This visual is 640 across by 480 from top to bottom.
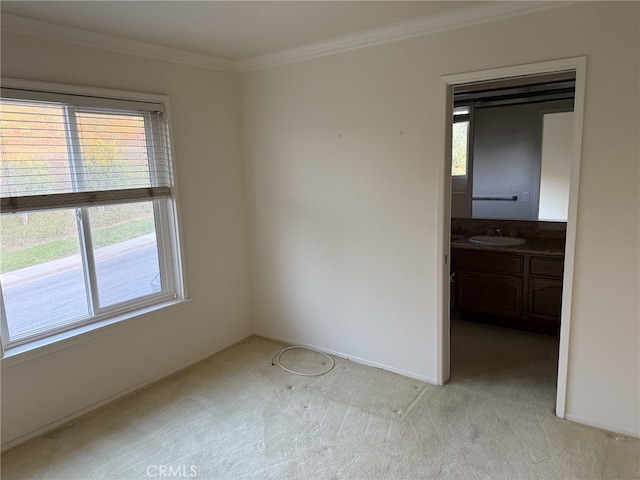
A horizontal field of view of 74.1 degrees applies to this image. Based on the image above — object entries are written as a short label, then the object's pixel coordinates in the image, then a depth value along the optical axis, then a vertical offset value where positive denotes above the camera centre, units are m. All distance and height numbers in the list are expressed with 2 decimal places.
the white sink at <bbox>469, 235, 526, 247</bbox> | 3.96 -0.65
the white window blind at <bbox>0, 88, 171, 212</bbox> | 2.43 +0.23
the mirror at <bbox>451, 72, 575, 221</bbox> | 3.85 +0.23
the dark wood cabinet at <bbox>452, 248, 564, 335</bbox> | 3.65 -1.04
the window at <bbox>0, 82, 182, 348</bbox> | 2.47 -0.16
